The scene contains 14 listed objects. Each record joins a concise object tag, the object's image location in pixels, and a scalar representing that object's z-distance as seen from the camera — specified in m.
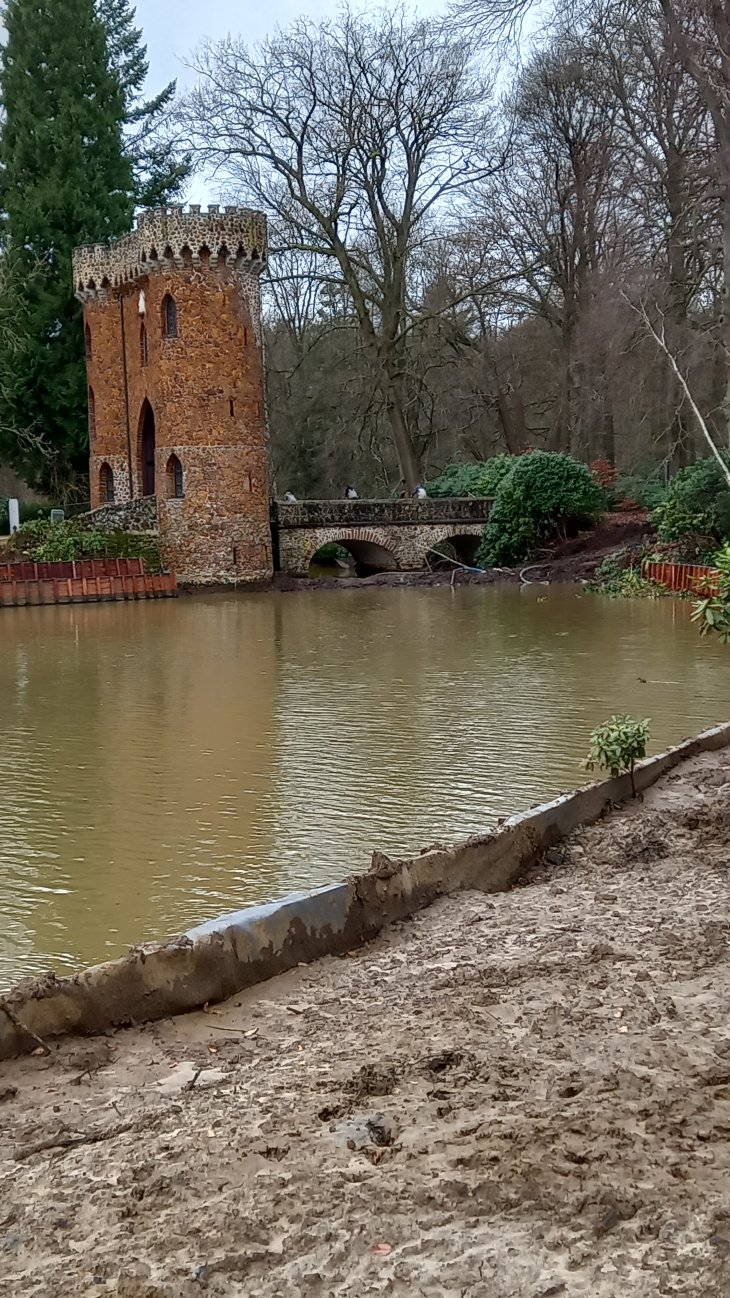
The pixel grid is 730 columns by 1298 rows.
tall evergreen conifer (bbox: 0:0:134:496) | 37.50
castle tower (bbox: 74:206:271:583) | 31.47
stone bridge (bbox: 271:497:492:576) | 34.25
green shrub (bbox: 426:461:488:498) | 36.28
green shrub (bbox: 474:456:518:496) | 34.44
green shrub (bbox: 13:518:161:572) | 30.39
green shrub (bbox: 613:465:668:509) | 31.88
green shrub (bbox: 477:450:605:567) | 31.50
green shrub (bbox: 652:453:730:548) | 24.30
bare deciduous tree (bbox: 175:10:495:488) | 34.78
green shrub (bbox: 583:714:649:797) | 7.87
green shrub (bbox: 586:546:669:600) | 25.30
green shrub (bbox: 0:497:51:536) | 38.92
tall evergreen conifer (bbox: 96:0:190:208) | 41.19
